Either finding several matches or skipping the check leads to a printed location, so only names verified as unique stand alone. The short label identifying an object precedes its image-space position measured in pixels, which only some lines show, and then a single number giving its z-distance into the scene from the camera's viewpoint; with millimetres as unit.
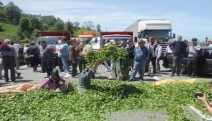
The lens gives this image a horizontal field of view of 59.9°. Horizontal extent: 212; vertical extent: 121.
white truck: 15616
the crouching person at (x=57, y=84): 5994
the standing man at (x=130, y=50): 9222
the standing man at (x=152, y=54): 9236
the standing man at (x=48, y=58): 8525
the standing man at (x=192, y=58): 8849
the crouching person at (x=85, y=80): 5856
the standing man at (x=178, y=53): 8925
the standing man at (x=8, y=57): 7987
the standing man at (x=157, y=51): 9474
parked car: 8849
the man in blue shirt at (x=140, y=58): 7980
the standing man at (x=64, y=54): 9022
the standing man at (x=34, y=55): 10855
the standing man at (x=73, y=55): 8822
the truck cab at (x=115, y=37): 11605
